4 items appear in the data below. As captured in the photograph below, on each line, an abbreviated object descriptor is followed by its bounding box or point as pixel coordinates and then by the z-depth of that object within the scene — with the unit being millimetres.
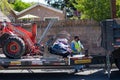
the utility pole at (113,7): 10383
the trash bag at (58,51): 8190
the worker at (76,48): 8706
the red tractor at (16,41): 8262
